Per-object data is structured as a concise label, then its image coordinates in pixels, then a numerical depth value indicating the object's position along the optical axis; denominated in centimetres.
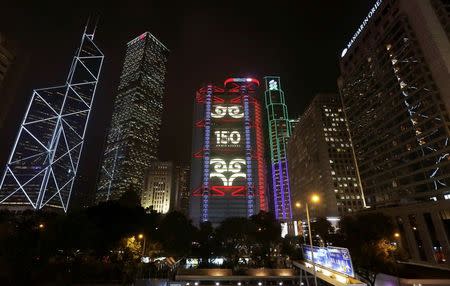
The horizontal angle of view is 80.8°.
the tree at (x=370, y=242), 3798
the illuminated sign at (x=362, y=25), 9577
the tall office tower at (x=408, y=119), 6600
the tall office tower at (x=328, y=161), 12062
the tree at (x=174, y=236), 6438
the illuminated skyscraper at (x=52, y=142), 14650
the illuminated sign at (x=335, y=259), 1978
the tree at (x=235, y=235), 7588
